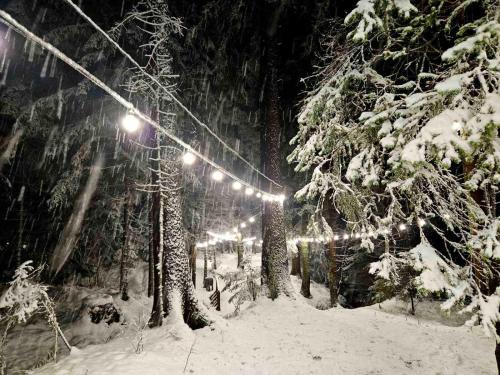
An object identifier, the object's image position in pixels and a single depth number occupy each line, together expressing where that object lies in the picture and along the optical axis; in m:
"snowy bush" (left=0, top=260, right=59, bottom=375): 5.27
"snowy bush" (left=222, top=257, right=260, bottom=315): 10.77
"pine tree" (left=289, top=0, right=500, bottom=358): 2.88
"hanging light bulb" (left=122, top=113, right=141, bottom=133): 3.79
